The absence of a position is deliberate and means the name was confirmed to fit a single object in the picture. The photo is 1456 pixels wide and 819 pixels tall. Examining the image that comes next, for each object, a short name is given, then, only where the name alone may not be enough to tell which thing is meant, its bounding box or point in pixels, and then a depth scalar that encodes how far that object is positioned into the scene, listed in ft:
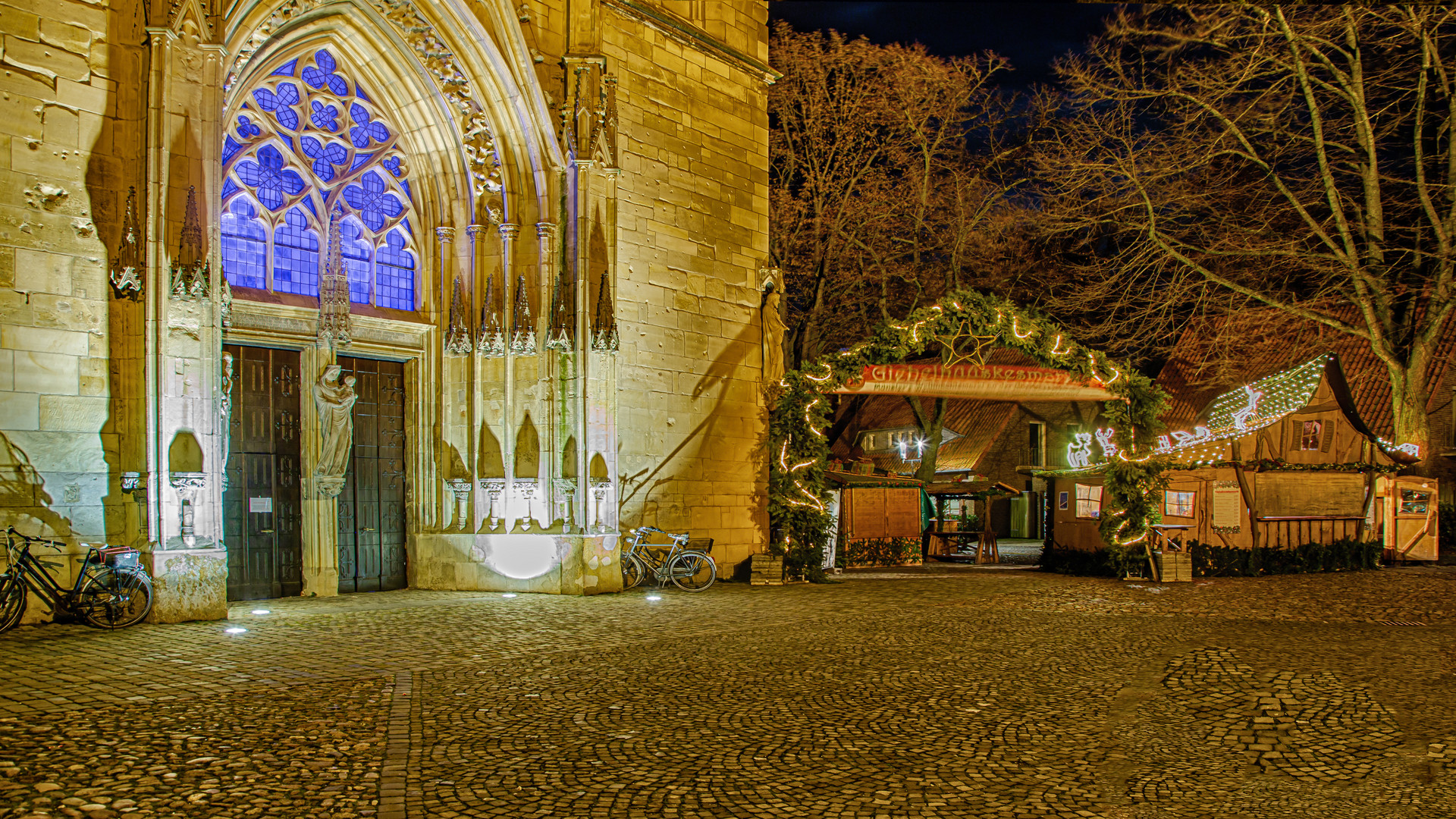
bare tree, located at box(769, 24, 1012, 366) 81.10
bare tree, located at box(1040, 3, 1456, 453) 63.31
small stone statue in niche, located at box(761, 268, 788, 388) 54.13
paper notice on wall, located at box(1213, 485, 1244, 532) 56.18
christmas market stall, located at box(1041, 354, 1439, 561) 56.24
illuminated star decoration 52.39
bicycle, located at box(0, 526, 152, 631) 29.35
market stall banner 52.85
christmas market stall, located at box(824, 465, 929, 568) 68.33
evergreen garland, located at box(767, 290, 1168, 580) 50.70
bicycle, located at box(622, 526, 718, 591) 45.29
